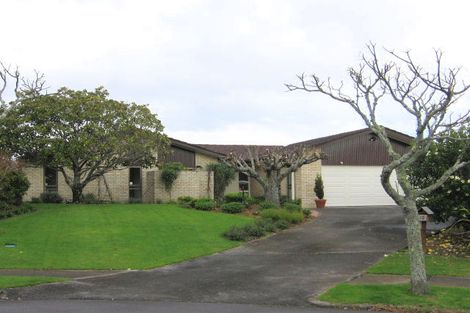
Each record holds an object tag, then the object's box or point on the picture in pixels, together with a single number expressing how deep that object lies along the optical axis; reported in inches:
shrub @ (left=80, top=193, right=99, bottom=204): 1080.8
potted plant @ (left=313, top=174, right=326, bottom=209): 1085.8
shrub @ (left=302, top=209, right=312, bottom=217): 904.0
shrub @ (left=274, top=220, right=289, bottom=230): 784.3
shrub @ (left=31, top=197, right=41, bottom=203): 1096.0
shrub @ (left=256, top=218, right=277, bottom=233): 756.7
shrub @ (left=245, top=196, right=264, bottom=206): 970.7
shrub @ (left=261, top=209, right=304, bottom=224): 820.6
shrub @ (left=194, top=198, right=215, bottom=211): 960.9
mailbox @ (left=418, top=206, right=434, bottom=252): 589.9
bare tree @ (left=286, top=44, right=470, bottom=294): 395.9
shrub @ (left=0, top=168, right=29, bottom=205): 844.2
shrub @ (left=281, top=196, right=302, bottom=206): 1005.0
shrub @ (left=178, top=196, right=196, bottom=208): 1014.3
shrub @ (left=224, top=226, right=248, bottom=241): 705.0
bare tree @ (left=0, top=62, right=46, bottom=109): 785.9
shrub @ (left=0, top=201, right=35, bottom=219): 836.0
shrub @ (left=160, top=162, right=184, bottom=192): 1143.0
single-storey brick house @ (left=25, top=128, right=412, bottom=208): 1133.7
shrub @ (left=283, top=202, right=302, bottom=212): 885.2
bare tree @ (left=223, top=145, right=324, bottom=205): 936.3
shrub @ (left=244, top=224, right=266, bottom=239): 723.4
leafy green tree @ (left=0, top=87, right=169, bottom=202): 991.0
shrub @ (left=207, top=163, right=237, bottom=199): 1207.6
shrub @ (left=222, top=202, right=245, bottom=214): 919.0
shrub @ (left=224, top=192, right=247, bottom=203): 989.8
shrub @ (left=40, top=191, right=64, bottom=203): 1103.6
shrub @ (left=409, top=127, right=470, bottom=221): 631.2
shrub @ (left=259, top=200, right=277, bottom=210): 905.8
